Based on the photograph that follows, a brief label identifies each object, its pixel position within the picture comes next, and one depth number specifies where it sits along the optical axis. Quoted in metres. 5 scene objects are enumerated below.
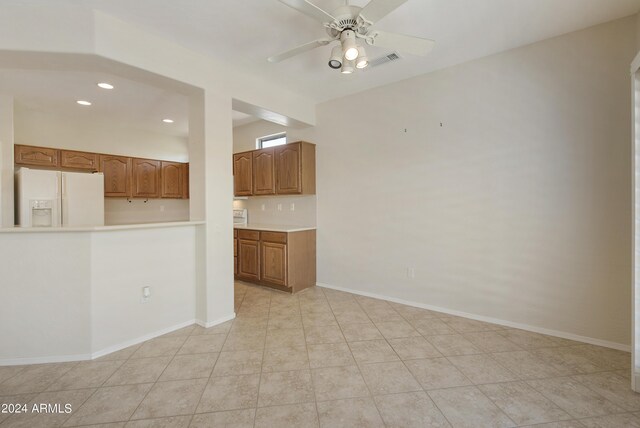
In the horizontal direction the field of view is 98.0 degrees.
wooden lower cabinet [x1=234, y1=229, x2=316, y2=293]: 3.82
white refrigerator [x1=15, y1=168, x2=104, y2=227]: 3.46
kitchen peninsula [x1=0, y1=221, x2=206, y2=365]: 2.12
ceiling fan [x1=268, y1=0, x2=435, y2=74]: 1.67
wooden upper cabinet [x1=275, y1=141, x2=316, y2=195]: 4.02
